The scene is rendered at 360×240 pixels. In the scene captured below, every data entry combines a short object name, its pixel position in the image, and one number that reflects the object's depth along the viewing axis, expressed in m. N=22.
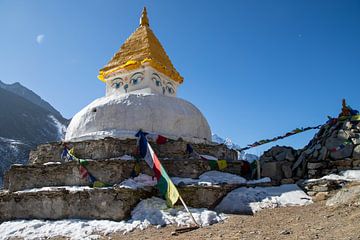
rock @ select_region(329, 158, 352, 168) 10.16
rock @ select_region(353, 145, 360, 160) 10.07
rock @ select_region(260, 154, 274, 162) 11.98
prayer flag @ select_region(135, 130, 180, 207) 8.12
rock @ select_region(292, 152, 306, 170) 10.98
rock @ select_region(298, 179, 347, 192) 8.87
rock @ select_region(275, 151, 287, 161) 11.70
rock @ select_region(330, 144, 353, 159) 10.28
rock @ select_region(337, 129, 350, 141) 10.59
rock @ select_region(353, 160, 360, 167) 10.00
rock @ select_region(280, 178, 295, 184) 10.53
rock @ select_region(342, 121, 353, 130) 10.78
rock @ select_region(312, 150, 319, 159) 10.86
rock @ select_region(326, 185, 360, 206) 7.00
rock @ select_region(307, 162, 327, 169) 10.58
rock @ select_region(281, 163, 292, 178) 11.00
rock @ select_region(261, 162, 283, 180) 11.15
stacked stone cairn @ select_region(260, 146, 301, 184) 10.96
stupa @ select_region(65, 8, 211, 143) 11.78
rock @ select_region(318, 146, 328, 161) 10.63
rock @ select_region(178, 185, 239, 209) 9.02
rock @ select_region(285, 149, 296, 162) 11.41
